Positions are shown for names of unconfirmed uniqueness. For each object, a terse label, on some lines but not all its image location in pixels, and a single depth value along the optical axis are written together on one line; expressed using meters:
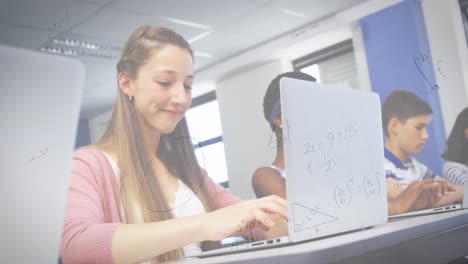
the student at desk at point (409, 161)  2.16
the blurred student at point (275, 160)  1.72
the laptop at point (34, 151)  0.54
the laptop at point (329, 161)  0.89
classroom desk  0.69
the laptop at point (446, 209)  1.48
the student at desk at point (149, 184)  1.19
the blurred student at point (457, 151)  2.18
